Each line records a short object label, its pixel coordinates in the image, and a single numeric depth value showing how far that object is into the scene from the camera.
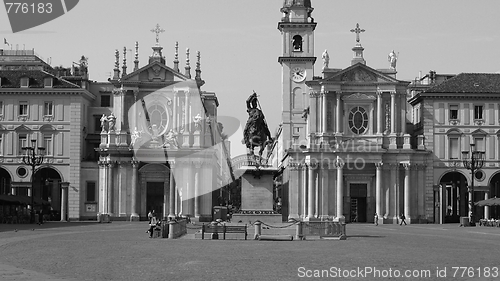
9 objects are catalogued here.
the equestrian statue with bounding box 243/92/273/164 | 48.16
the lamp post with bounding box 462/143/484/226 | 76.94
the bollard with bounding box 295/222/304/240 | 49.12
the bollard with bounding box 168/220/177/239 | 49.22
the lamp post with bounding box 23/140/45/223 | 74.26
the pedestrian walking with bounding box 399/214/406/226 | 87.04
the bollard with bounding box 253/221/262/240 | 47.19
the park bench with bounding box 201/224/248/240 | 47.38
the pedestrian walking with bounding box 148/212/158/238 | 49.97
